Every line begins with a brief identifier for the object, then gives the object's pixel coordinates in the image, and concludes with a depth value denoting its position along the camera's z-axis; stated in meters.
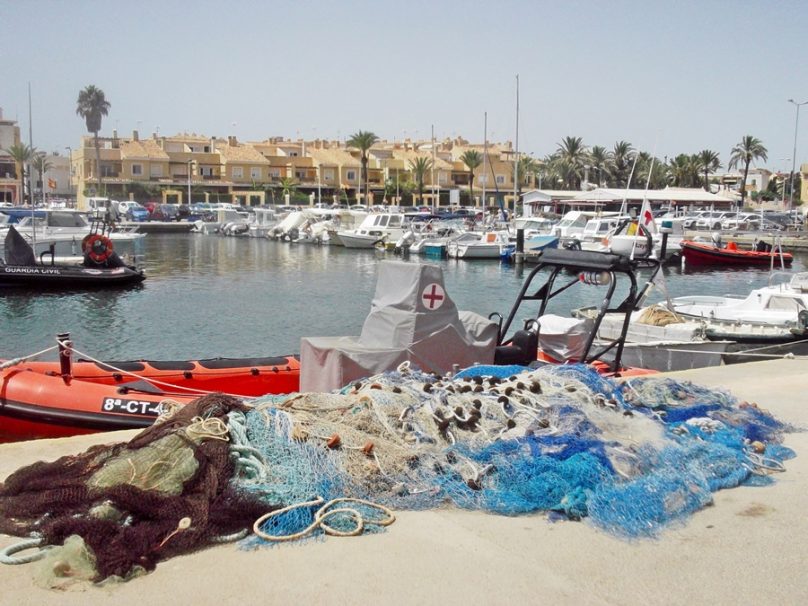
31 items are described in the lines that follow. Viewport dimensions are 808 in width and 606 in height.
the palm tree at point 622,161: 87.94
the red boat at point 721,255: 41.12
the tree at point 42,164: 92.94
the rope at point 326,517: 4.32
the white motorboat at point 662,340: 13.41
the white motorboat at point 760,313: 15.15
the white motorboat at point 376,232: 50.44
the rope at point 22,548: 3.97
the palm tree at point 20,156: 89.12
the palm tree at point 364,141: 87.00
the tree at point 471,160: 89.50
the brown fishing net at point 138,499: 4.09
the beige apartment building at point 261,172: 86.38
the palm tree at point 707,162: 86.44
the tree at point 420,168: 88.44
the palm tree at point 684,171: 88.12
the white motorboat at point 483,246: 43.94
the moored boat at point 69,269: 27.38
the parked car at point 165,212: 70.31
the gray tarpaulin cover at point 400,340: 6.88
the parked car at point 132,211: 69.38
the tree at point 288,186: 85.61
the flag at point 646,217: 19.33
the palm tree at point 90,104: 97.06
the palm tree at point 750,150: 86.12
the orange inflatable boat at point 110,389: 7.91
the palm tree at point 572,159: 90.88
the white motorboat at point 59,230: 37.31
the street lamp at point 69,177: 100.75
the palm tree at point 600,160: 88.44
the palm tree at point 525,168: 98.62
